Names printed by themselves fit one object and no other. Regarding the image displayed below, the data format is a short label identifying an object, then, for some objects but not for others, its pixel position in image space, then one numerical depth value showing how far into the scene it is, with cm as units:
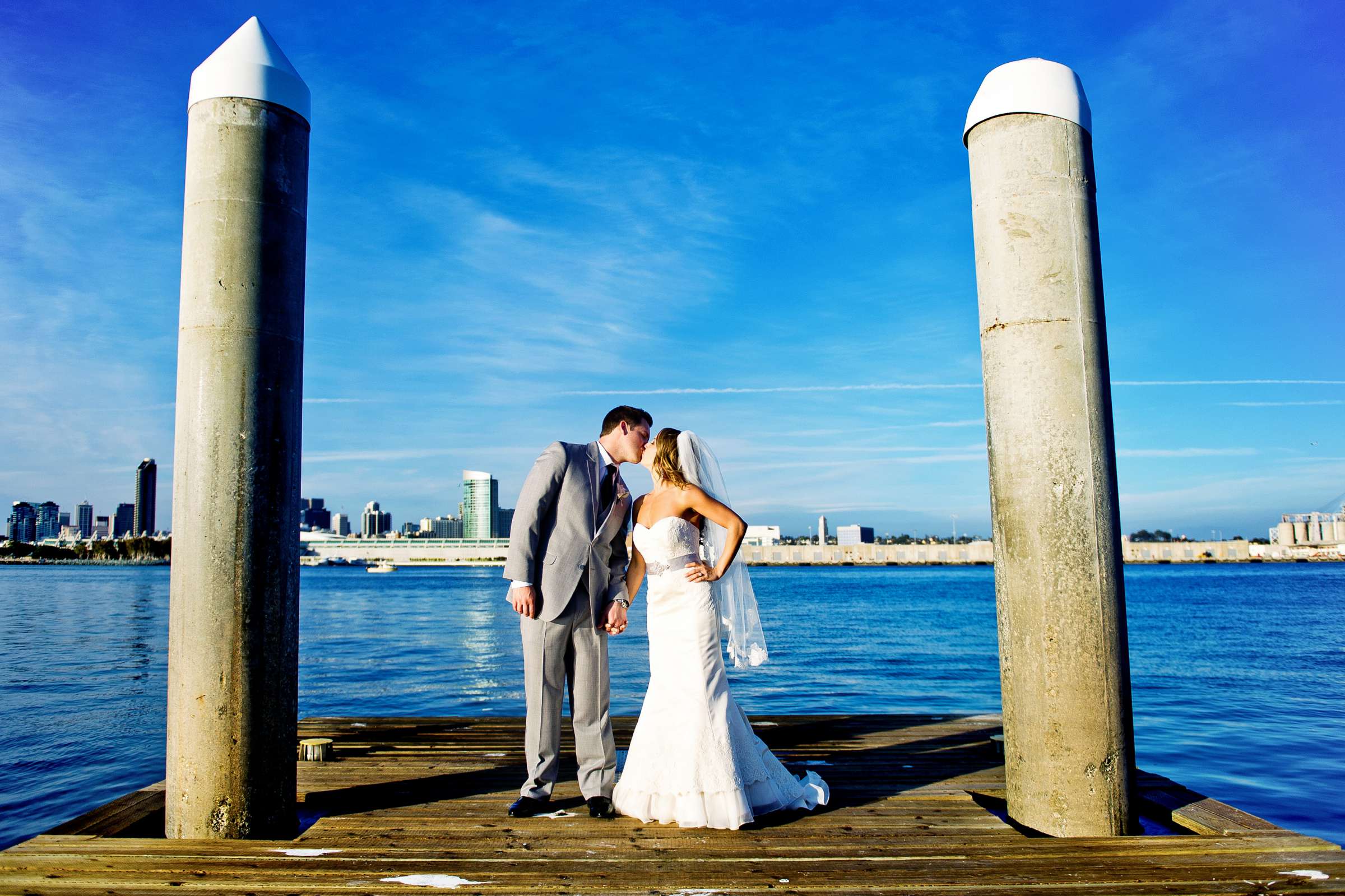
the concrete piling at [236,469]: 380
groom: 430
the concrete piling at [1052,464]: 382
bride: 404
